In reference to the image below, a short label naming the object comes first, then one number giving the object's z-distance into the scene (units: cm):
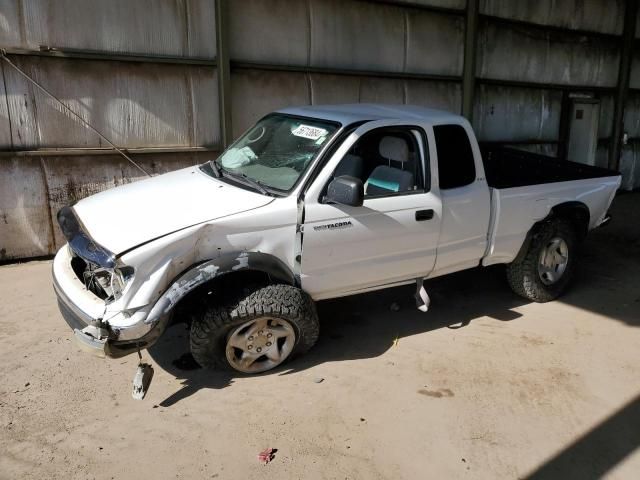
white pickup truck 368
